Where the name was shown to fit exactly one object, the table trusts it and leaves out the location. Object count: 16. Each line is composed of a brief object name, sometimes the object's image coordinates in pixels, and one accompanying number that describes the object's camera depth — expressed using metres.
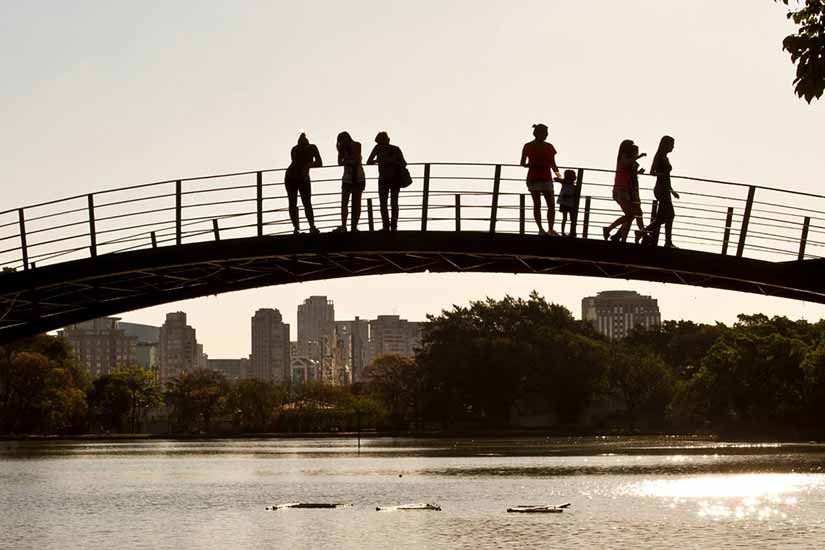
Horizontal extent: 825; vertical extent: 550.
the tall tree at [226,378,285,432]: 166.75
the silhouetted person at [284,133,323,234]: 28.34
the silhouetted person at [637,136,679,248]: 27.58
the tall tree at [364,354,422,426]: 153.25
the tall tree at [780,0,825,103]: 16.53
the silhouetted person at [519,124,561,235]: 27.73
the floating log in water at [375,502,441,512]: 52.77
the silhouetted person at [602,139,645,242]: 27.53
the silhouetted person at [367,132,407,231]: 28.36
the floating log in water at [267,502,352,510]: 54.34
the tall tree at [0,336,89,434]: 144.25
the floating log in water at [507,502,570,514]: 51.50
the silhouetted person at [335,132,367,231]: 28.58
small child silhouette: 28.09
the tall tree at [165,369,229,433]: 170.25
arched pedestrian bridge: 27.62
